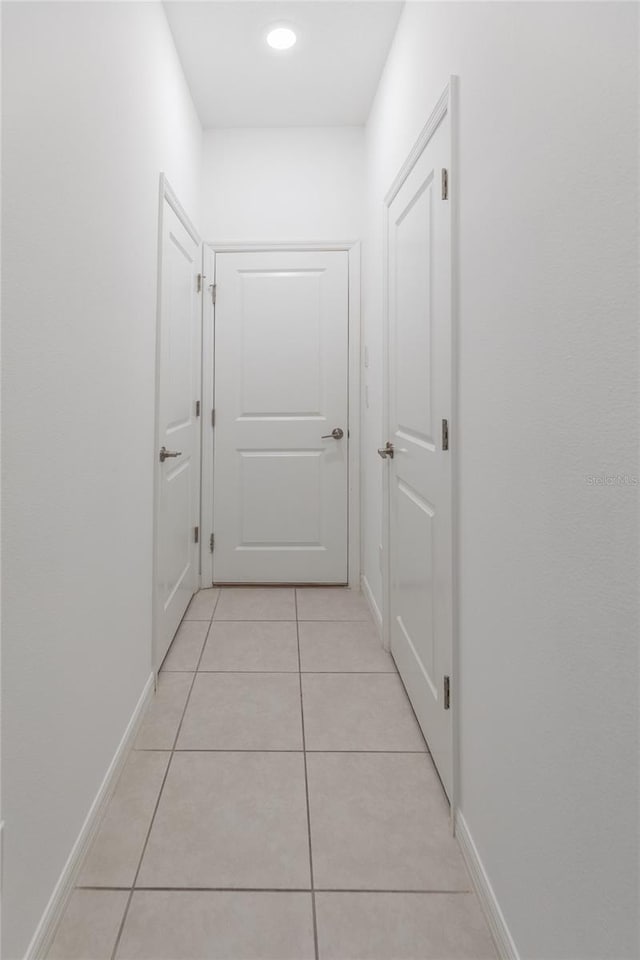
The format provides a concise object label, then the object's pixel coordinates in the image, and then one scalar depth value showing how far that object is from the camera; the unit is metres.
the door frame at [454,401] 1.56
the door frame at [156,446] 2.30
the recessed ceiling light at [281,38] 2.54
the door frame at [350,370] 3.45
